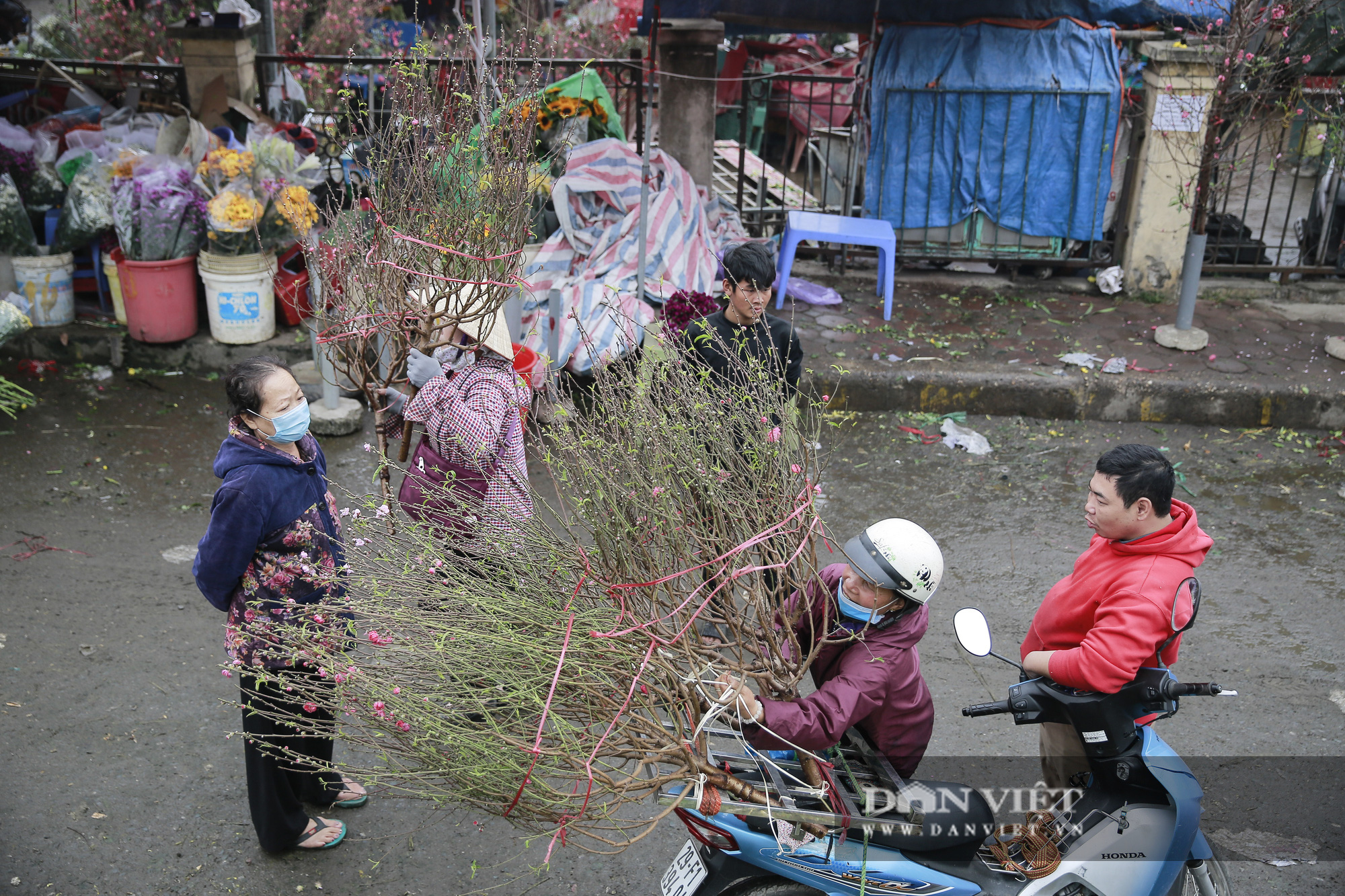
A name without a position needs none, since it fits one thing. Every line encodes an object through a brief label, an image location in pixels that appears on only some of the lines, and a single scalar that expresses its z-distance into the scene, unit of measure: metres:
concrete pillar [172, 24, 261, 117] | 7.04
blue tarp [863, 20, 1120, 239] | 7.57
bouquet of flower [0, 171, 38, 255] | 6.12
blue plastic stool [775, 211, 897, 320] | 7.16
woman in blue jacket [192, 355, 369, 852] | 2.83
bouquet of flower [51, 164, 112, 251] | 6.30
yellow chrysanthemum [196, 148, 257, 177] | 6.01
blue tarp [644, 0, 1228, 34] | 7.55
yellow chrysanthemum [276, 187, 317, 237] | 4.98
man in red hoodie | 2.62
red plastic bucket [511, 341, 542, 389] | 4.07
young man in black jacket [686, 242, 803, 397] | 3.74
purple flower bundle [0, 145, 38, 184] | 6.46
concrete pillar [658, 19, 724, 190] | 7.43
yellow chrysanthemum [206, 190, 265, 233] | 5.95
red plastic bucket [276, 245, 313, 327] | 6.38
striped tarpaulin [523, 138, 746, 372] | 6.30
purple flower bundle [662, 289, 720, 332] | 4.23
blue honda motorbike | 2.38
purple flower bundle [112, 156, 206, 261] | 6.14
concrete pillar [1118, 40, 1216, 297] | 7.14
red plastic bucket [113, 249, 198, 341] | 6.25
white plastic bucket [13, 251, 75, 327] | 6.34
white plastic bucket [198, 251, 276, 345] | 6.29
